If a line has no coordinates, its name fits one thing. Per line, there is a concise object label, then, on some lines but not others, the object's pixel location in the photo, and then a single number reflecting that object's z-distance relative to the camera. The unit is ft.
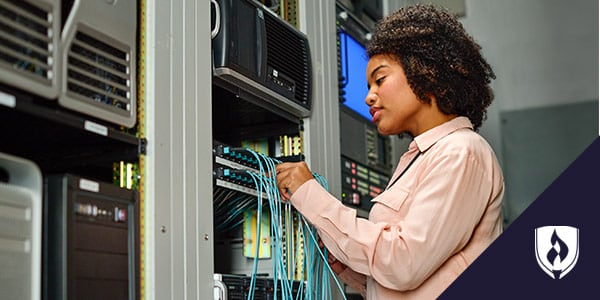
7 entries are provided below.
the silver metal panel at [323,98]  7.66
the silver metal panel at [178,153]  5.06
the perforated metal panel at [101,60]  4.48
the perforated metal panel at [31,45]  4.01
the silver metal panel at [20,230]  3.97
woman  5.66
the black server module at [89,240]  4.30
